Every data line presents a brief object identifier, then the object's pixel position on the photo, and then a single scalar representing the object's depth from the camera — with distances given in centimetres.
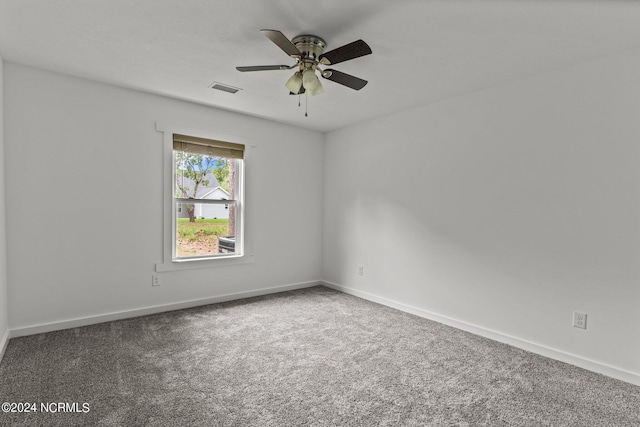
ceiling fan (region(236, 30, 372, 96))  225
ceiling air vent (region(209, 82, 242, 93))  340
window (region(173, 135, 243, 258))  408
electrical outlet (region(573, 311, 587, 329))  272
